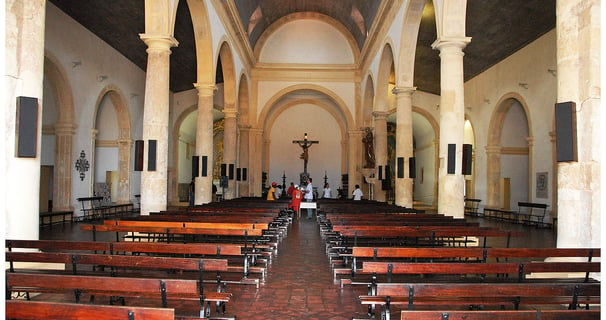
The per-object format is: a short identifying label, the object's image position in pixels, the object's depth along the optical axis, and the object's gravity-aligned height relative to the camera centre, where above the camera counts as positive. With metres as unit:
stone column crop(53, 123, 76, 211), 16.14 +0.43
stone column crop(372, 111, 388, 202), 20.33 +1.75
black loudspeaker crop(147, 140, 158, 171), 10.86 +0.62
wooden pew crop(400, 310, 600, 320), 3.25 -0.87
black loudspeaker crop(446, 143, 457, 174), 10.38 +0.58
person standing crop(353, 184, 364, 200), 19.81 -0.40
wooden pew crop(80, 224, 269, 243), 7.07 -0.72
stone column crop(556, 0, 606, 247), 5.98 +0.87
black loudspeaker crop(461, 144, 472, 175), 10.31 +0.54
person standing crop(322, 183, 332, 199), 21.73 -0.41
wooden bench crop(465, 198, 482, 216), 21.14 -0.93
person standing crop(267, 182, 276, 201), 18.52 -0.42
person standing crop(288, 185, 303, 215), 16.62 -0.52
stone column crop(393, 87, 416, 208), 15.56 +1.66
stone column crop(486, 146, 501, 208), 20.08 +0.36
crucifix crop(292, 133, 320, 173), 27.12 +2.06
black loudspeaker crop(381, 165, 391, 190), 19.28 +0.14
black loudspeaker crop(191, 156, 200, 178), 15.51 +0.52
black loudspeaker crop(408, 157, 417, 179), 15.06 +0.54
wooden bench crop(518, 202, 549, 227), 16.16 -0.97
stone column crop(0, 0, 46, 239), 5.94 +1.11
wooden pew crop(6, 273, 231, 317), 3.85 -0.82
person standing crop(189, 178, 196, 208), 19.11 -0.50
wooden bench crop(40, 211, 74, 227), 14.22 -1.16
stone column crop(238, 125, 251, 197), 26.69 +1.88
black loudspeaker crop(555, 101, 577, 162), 5.98 +0.68
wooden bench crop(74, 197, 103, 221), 16.55 -0.94
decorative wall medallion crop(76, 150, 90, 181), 17.04 +0.57
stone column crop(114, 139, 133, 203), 19.98 +0.51
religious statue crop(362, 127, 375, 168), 22.22 +1.52
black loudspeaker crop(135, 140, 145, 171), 10.77 +0.61
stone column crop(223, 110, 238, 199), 20.95 +1.99
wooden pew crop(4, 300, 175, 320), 3.11 -0.85
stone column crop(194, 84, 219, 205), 15.76 +1.57
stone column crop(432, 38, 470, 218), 10.45 +1.58
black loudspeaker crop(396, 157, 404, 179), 15.70 +0.57
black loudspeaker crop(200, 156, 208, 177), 15.55 +0.56
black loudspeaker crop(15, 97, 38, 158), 5.91 +0.64
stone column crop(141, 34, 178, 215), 10.88 +1.47
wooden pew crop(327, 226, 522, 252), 7.43 -0.73
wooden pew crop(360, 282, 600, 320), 3.89 -0.86
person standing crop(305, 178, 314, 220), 18.56 -0.44
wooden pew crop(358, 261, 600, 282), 4.61 -0.79
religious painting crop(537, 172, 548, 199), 16.62 +0.05
